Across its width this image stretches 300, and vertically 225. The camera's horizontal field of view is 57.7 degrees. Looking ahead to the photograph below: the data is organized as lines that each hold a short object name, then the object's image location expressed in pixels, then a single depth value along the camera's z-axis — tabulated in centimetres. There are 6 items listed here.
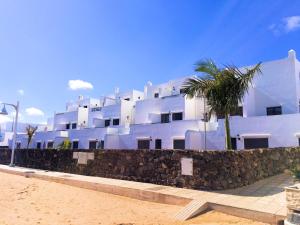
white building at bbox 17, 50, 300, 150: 1967
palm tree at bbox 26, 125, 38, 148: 3819
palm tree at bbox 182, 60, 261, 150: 1255
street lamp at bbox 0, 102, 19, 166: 2362
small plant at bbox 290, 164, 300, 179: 688
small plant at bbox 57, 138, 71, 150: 3231
